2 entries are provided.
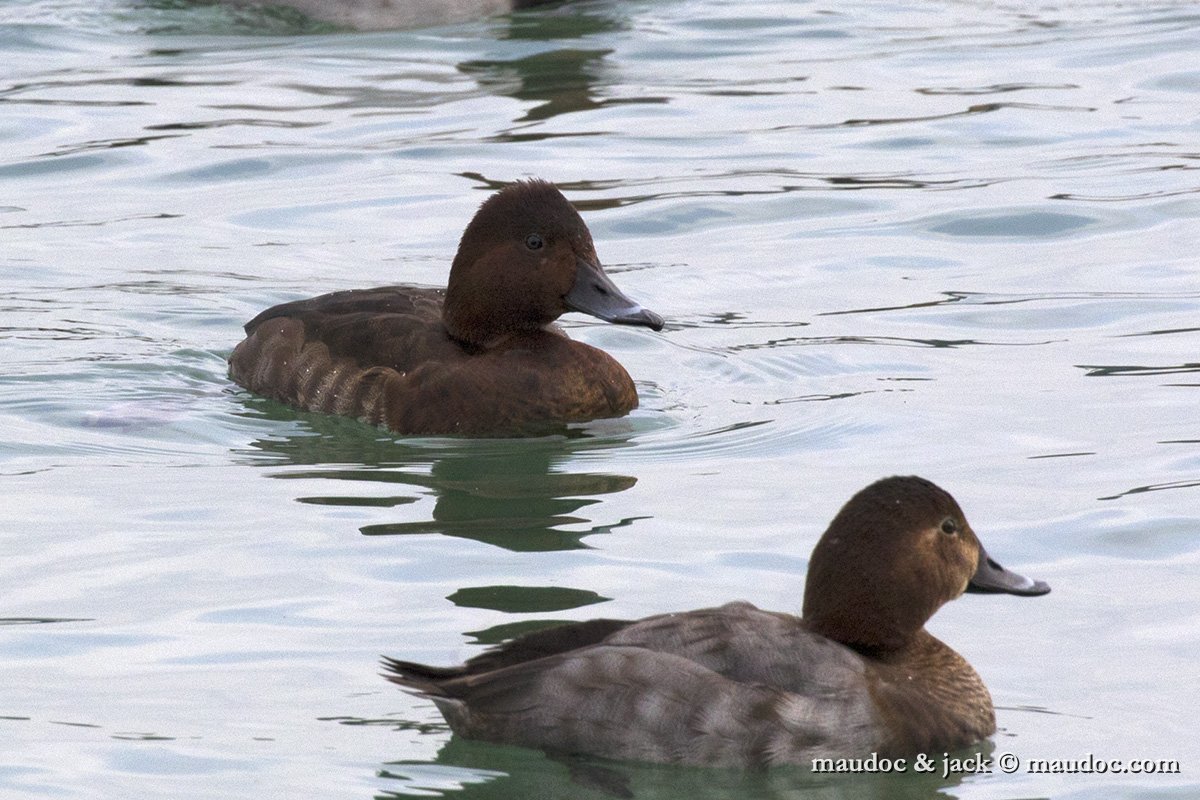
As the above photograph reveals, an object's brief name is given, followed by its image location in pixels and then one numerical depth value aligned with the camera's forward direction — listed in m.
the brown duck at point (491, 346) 17.34
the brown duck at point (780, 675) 10.73
